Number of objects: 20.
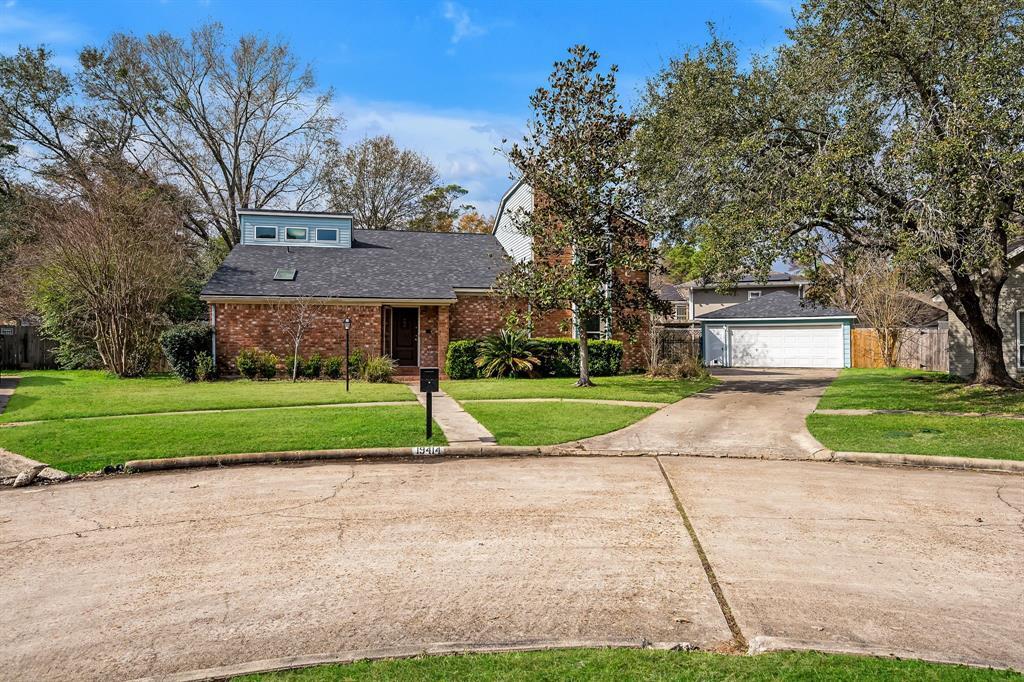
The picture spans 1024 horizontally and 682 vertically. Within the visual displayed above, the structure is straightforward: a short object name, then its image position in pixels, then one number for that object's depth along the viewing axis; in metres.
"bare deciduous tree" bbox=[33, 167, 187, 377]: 20.39
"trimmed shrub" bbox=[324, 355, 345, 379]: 20.41
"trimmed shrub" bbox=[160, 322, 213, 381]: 19.30
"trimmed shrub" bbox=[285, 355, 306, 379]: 20.47
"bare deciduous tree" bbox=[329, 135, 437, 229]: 39.41
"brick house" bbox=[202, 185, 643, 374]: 20.75
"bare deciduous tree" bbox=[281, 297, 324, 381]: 20.61
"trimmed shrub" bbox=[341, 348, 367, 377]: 20.52
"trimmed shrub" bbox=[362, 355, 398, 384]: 19.05
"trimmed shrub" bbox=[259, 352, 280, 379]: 19.94
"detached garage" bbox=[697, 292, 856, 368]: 30.23
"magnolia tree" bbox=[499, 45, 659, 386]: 16.44
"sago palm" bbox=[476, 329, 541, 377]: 20.25
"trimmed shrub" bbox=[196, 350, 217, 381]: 19.39
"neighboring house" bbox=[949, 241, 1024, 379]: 18.52
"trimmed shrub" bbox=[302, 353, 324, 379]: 20.39
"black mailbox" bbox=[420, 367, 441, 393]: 9.42
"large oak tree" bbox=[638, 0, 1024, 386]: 11.20
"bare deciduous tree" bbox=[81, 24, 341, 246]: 33.50
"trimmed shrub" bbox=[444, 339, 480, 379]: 20.56
